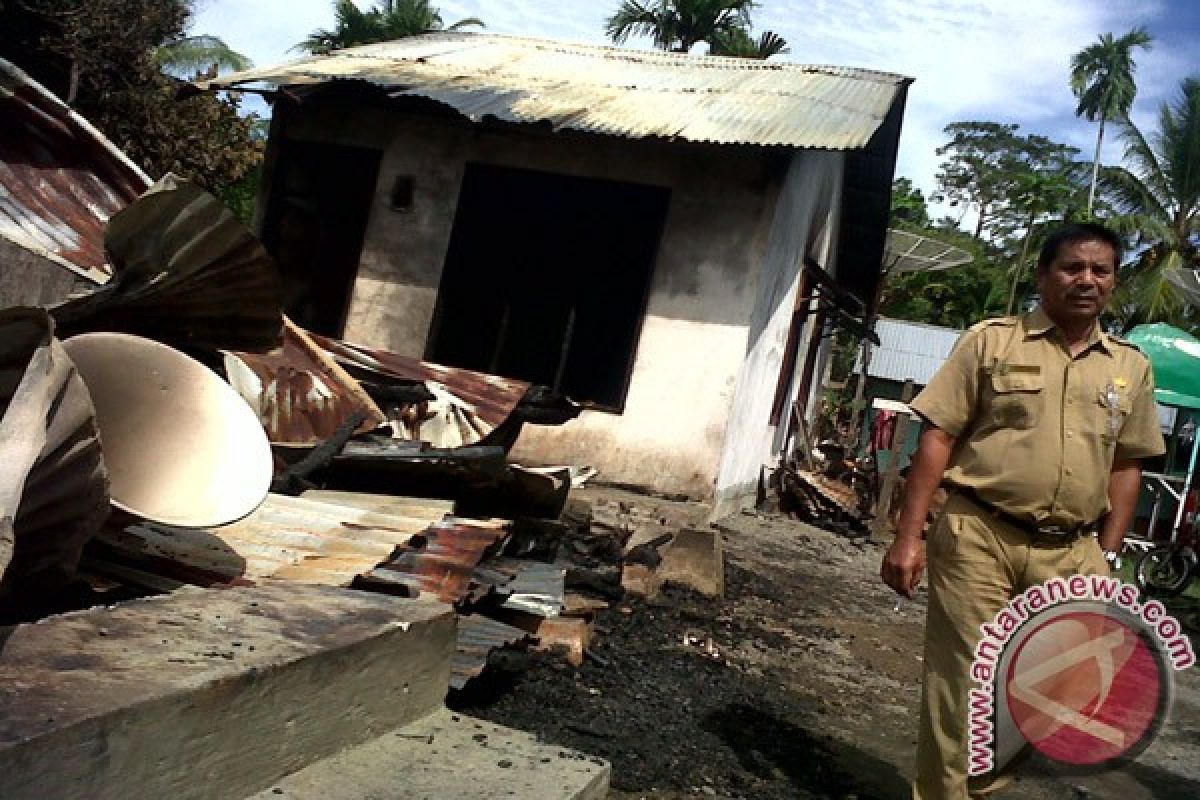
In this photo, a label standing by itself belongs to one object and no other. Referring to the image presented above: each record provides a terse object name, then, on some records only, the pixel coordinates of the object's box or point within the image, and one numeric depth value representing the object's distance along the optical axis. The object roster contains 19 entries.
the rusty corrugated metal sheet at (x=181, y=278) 2.92
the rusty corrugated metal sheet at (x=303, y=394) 4.52
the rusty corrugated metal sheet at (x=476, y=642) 3.47
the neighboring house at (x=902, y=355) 31.48
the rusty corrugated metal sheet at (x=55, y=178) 3.28
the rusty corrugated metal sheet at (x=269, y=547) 2.76
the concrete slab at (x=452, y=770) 2.16
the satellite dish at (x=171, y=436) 2.62
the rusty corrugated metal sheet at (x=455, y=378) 5.66
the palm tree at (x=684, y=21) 24.89
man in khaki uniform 3.03
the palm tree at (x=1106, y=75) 39.16
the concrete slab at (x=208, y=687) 1.62
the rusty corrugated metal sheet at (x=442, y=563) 3.29
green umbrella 13.59
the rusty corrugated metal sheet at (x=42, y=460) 1.64
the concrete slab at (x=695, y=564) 6.23
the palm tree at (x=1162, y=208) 23.22
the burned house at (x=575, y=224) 8.31
